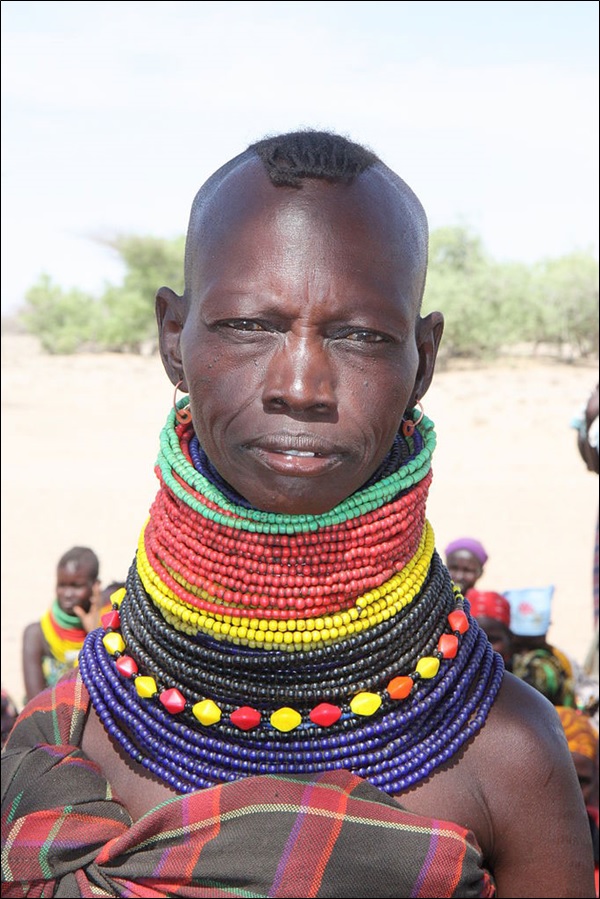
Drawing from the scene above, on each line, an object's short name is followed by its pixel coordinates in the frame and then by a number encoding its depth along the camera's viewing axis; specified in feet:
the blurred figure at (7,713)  15.47
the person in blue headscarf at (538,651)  14.40
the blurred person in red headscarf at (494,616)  14.43
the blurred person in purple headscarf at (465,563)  18.75
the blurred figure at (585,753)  12.00
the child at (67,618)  18.58
